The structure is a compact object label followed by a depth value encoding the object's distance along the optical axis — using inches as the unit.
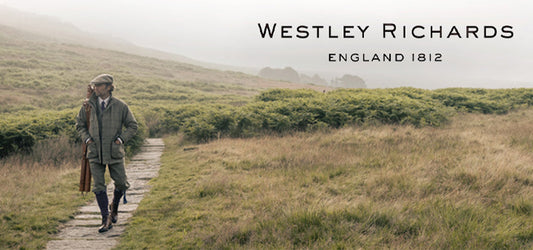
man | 204.1
